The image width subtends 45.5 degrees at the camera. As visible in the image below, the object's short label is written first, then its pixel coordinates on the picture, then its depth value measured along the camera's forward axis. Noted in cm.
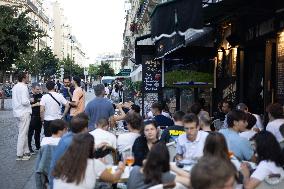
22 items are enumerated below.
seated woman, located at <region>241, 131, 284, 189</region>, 335
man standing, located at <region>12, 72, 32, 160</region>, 776
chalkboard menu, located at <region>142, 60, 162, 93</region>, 1131
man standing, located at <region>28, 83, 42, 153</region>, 845
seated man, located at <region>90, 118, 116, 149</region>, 484
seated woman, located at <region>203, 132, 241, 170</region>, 340
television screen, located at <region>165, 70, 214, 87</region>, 974
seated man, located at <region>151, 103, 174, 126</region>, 666
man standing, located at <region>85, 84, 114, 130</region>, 667
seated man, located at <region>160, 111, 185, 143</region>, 506
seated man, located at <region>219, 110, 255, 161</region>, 427
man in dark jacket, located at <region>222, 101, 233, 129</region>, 768
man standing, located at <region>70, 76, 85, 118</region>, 768
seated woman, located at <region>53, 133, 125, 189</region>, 318
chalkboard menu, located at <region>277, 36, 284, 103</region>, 729
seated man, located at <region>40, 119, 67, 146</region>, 472
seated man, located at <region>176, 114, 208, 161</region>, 433
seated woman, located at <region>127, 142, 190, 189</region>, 300
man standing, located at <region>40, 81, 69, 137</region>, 746
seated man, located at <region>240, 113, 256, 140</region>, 501
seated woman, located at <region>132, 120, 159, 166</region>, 421
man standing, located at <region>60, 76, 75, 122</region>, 906
